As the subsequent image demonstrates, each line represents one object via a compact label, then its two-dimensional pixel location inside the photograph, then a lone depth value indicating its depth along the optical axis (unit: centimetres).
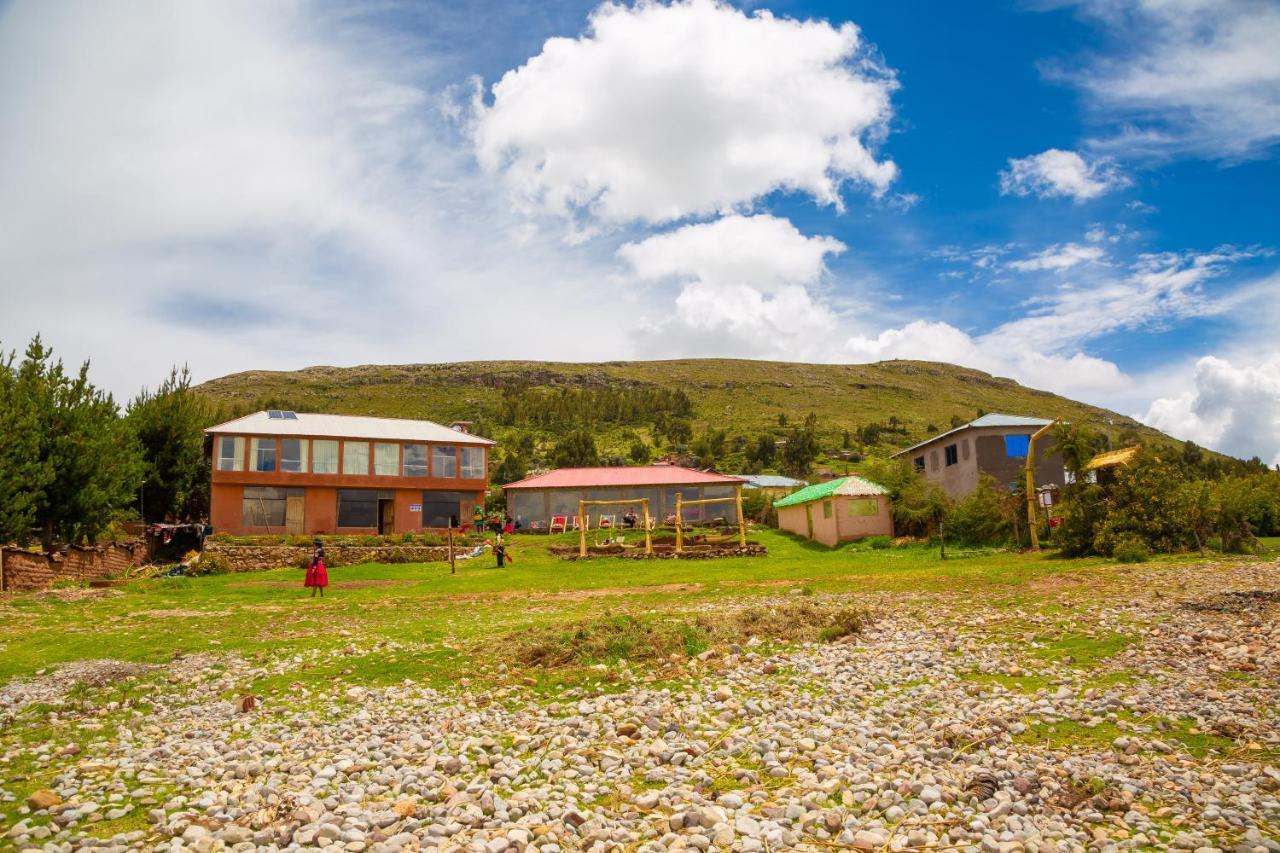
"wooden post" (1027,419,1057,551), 2964
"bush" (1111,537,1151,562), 2511
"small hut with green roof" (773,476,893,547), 4147
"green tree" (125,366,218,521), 4416
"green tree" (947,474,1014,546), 3469
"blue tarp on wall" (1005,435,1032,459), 4697
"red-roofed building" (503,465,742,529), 5534
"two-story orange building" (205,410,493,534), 4450
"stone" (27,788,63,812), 698
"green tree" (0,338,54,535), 2670
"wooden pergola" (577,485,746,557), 3528
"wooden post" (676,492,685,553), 3638
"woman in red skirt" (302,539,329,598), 2376
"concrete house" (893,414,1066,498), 4681
